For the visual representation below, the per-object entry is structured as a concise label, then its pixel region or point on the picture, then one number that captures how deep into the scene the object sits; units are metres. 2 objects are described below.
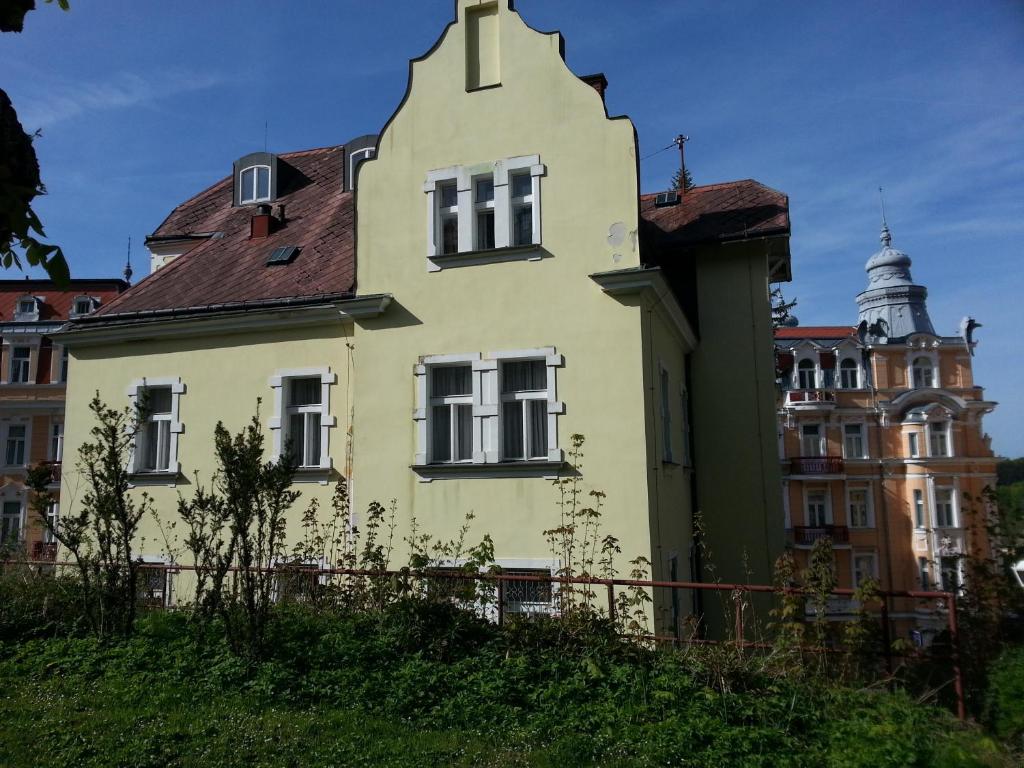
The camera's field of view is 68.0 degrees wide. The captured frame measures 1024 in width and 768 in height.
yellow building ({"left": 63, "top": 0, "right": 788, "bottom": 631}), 11.18
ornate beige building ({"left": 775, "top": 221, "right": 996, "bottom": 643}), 46.06
